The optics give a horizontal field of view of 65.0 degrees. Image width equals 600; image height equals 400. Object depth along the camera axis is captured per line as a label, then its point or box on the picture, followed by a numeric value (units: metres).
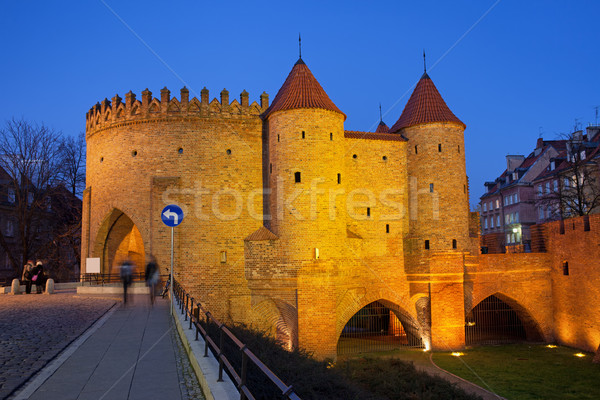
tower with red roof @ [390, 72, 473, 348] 22.97
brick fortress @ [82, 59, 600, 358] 21.92
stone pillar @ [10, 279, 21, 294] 21.83
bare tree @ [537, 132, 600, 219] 27.95
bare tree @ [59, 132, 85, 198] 35.41
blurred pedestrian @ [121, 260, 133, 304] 13.75
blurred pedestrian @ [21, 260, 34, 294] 21.98
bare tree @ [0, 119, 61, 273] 29.92
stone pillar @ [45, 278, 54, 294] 21.91
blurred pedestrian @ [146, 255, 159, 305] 14.55
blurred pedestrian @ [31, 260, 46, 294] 21.81
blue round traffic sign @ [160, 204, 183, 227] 12.10
